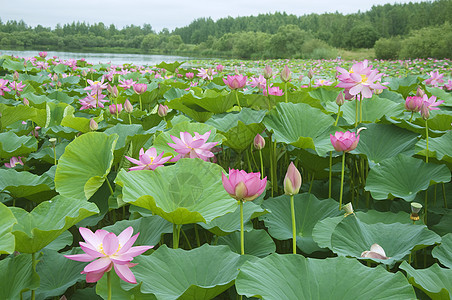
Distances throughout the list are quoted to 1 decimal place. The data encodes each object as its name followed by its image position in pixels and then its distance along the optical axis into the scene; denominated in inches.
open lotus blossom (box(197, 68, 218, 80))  102.9
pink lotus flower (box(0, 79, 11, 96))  89.8
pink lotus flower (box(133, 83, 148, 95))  72.8
